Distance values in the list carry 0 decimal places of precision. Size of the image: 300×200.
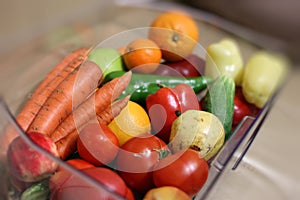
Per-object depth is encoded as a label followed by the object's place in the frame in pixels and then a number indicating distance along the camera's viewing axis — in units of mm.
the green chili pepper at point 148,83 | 634
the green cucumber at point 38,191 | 497
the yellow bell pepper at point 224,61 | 721
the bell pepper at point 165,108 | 584
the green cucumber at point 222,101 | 632
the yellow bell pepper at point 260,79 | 746
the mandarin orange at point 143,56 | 669
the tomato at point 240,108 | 719
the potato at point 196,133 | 562
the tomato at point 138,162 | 512
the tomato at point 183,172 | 500
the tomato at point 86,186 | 463
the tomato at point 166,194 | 481
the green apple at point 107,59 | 642
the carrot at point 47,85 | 575
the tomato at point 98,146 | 517
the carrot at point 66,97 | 555
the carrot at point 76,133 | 542
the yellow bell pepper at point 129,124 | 562
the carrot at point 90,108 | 554
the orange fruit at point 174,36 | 699
